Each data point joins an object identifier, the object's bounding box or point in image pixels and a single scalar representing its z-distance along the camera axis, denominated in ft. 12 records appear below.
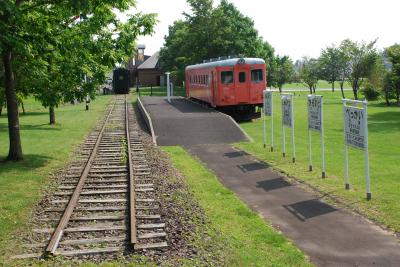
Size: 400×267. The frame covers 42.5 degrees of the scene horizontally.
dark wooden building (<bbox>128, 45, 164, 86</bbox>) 312.09
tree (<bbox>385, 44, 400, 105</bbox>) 110.86
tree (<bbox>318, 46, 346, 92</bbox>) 203.51
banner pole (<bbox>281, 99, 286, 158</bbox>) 51.60
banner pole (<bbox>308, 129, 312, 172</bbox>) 43.51
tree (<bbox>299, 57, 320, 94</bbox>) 218.18
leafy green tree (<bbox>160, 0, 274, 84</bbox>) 180.96
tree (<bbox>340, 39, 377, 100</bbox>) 158.20
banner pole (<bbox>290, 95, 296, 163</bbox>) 48.27
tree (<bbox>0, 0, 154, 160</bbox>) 39.01
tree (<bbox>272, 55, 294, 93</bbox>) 258.57
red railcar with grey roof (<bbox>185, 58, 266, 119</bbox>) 92.43
